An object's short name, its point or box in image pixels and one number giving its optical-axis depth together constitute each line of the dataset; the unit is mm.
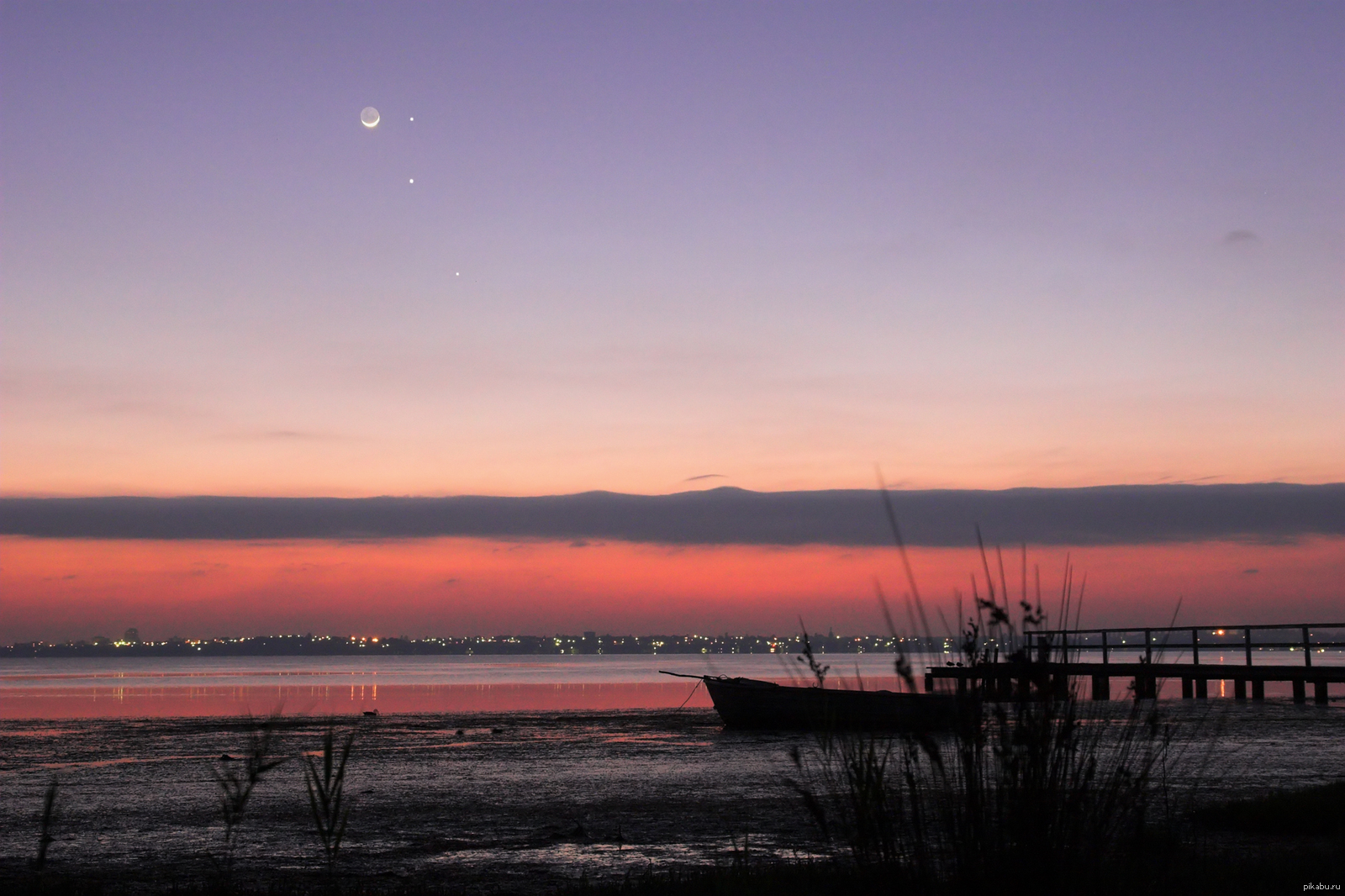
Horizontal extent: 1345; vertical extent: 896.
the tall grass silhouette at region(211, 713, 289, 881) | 5840
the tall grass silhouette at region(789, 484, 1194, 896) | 7129
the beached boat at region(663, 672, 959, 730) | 34125
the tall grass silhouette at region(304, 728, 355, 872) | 5828
